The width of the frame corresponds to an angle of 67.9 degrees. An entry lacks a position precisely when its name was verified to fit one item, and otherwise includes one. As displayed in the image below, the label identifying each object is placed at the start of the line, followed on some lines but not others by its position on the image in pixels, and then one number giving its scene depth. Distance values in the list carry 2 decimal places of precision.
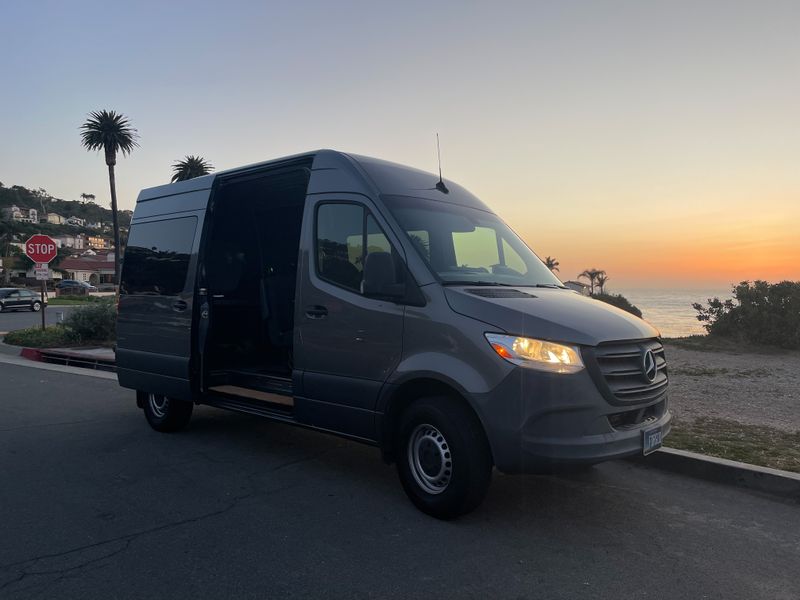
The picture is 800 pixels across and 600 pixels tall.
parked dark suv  33.22
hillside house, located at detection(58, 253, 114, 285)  87.62
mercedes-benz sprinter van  3.80
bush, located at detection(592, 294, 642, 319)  14.45
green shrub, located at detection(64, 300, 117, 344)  16.17
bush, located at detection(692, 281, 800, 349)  12.34
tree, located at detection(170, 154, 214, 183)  42.66
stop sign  17.25
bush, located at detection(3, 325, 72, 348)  16.08
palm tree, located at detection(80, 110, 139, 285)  39.25
